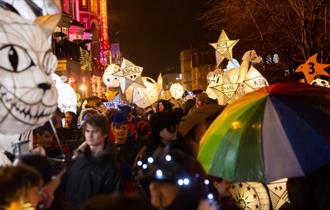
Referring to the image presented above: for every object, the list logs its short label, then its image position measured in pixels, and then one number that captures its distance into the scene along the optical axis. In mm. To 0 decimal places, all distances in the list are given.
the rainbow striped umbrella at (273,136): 5012
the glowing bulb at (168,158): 3879
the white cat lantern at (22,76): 3828
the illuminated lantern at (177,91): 27955
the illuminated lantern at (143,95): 17547
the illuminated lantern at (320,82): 13157
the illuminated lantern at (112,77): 17766
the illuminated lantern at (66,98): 12899
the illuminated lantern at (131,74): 16594
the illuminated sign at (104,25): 51094
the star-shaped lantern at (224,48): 16609
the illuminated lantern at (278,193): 7160
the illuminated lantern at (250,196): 7148
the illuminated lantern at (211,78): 17781
